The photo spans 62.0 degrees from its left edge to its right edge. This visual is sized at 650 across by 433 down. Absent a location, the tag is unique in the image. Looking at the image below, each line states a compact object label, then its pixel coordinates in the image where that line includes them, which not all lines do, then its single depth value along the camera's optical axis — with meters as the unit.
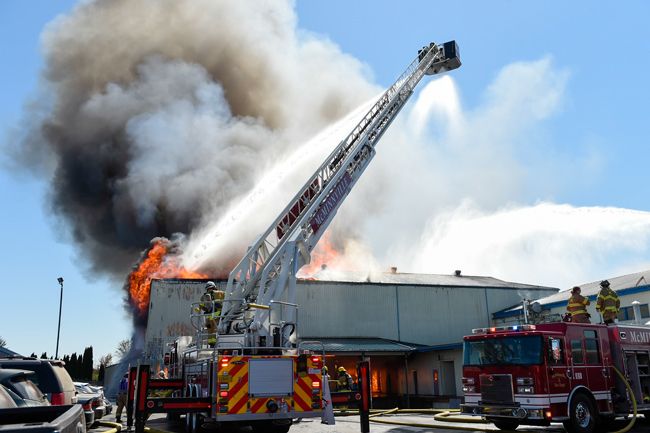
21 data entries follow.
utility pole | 38.41
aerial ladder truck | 9.25
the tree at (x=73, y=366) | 58.17
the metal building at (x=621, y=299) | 25.41
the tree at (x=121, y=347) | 54.71
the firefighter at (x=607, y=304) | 12.90
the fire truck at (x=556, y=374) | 10.46
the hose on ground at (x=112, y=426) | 11.82
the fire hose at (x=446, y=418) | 11.40
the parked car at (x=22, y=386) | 6.24
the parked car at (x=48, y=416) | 3.44
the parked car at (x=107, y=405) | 17.48
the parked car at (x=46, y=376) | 7.78
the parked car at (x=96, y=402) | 13.39
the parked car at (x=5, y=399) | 4.87
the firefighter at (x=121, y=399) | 15.45
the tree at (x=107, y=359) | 71.38
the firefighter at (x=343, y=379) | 12.95
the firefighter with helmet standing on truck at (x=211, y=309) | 10.70
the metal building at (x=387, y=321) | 25.95
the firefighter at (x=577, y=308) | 12.87
